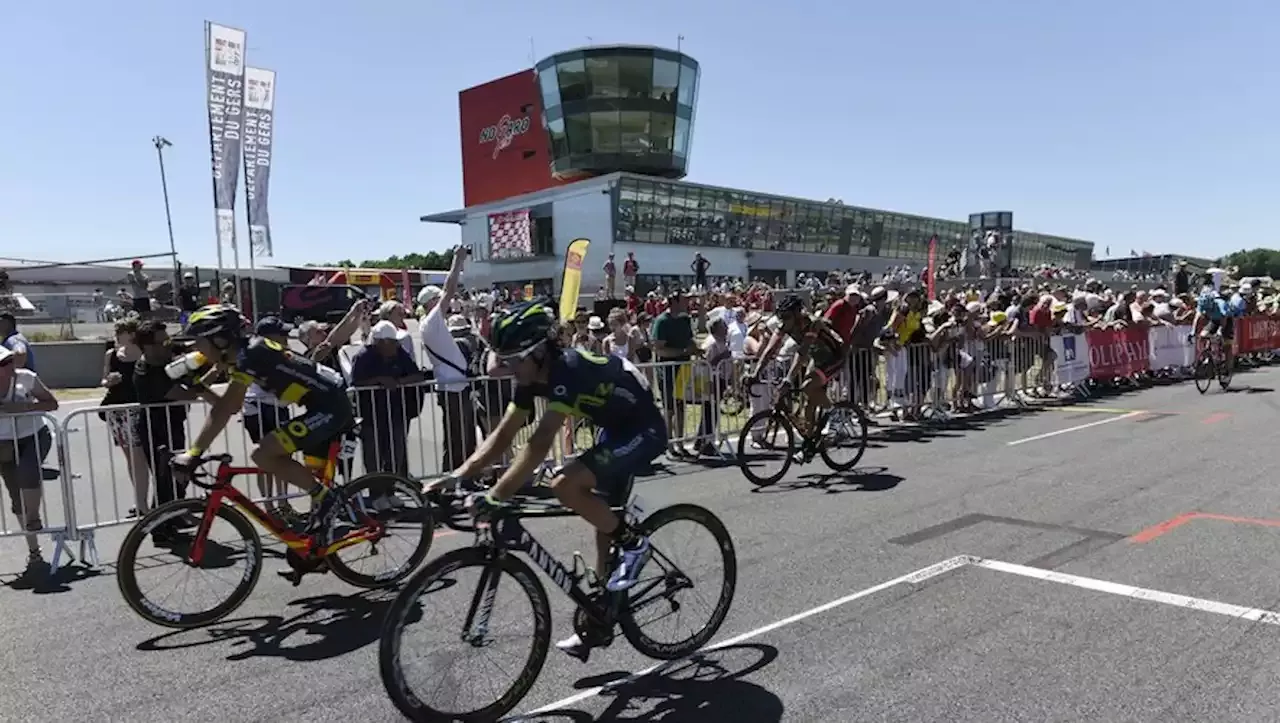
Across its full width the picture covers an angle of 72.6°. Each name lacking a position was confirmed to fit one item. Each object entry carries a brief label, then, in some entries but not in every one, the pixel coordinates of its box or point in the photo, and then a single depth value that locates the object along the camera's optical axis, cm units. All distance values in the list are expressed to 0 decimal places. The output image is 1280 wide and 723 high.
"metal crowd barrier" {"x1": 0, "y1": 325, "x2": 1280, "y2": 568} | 698
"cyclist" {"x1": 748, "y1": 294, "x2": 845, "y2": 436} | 912
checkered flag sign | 6581
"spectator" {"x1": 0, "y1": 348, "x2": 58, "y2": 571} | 653
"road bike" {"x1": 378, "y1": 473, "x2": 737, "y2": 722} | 351
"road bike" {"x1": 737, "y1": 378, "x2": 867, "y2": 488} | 879
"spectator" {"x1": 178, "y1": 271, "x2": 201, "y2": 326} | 2627
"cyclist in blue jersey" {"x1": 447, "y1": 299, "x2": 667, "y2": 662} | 380
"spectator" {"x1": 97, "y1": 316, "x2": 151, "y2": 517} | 698
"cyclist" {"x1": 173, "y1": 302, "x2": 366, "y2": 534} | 521
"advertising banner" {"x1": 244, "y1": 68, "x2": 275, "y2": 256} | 2616
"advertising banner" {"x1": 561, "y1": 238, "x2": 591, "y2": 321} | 1169
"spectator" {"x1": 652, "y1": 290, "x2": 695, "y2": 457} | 1060
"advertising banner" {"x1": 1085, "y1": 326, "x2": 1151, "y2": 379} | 1666
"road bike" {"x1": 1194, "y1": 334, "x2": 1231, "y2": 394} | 1591
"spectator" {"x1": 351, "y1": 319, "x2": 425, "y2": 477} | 795
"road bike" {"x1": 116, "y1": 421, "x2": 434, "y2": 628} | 507
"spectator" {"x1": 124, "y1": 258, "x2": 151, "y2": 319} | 2097
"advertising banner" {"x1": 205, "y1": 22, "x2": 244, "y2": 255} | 2417
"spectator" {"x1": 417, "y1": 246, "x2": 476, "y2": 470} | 847
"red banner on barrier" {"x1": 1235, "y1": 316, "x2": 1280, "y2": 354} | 2147
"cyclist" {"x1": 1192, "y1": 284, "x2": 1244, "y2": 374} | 1611
